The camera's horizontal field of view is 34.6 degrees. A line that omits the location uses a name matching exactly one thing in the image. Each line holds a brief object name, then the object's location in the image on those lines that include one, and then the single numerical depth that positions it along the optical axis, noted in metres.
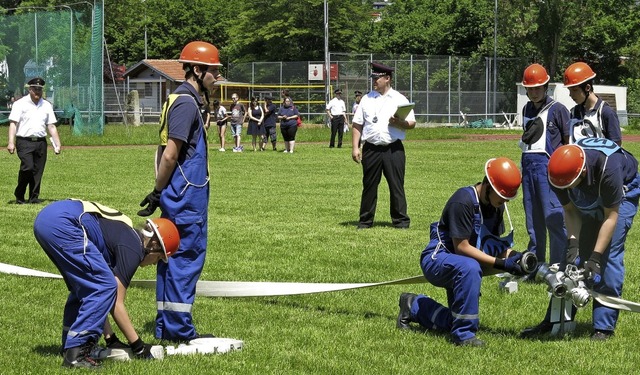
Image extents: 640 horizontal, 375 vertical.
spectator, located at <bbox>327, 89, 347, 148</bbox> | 34.28
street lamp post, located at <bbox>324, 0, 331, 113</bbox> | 48.66
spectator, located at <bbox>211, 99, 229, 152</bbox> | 33.40
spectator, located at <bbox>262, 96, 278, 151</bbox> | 33.03
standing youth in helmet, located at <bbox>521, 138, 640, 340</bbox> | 7.19
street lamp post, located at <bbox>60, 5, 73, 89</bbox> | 35.44
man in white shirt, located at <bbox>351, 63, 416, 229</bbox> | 13.70
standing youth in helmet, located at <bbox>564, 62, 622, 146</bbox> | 9.23
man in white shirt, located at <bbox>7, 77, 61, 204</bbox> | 16.77
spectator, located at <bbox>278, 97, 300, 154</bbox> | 31.61
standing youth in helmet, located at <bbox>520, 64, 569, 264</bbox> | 9.95
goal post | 54.22
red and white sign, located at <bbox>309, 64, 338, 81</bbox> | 52.78
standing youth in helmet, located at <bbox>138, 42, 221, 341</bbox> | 7.04
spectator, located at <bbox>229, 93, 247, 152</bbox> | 32.71
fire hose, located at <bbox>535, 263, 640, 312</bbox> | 7.16
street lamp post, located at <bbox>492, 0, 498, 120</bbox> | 53.86
